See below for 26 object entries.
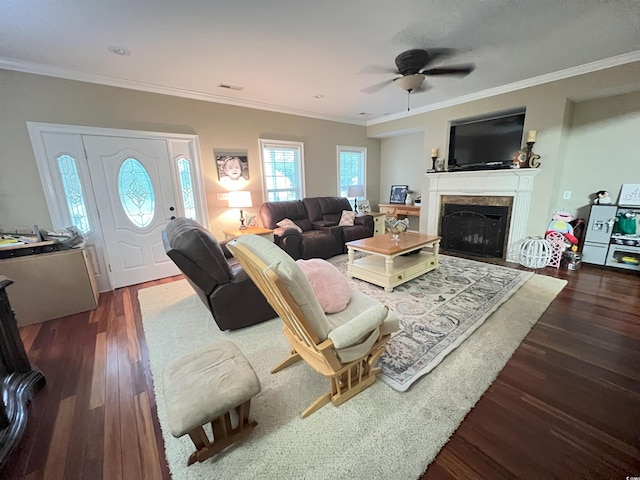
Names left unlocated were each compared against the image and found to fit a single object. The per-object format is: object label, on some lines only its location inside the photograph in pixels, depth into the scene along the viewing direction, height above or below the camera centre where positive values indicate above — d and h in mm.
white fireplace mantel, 3727 -132
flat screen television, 3840 +615
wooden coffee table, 2922 -1033
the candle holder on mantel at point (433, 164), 4676 +318
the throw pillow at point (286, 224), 4242 -642
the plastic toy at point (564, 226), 3584 -714
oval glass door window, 3354 -33
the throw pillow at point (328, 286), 1732 -720
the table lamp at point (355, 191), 5874 -173
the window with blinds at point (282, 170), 4609 +306
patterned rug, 1805 -1259
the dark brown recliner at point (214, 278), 1952 -765
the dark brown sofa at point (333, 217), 4523 -635
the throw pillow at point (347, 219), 4719 -663
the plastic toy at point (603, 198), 3449 -307
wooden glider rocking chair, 1161 -757
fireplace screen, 4070 -842
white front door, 3211 -133
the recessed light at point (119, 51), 2393 +1358
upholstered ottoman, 1084 -946
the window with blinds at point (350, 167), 5765 +397
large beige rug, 1175 -1301
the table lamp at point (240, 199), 3963 -187
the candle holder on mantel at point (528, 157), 3507 +309
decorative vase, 3309 -583
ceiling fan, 2553 +1228
